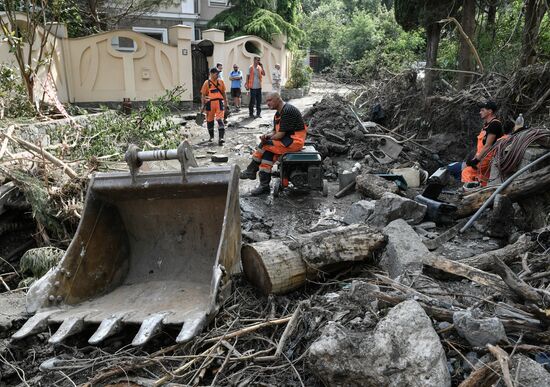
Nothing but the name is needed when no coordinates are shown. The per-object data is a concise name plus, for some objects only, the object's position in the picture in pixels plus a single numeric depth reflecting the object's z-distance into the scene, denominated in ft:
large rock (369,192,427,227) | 16.92
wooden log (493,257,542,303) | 8.87
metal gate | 52.24
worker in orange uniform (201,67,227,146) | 33.50
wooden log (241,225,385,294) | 11.58
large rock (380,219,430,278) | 12.23
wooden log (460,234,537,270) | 11.93
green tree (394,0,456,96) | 33.73
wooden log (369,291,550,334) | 8.43
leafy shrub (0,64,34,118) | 26.48
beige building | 64.44
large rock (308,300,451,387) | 7.70
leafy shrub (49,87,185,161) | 22.49
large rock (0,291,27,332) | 11.49
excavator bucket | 10.39
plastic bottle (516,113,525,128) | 20.89
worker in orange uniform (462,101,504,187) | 20.39
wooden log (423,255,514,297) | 10.09
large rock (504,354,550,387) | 7.11
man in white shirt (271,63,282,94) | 54.12
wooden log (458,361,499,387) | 7.46
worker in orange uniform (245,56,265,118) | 44.98
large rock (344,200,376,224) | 18.05
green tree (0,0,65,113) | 27.12
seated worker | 21.61
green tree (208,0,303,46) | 59.88
